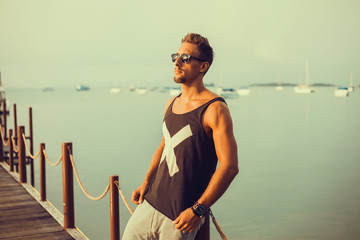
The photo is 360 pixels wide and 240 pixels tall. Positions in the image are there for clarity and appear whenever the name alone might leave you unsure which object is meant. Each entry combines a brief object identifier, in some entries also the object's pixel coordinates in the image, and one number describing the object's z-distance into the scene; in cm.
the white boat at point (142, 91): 18684
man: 214
